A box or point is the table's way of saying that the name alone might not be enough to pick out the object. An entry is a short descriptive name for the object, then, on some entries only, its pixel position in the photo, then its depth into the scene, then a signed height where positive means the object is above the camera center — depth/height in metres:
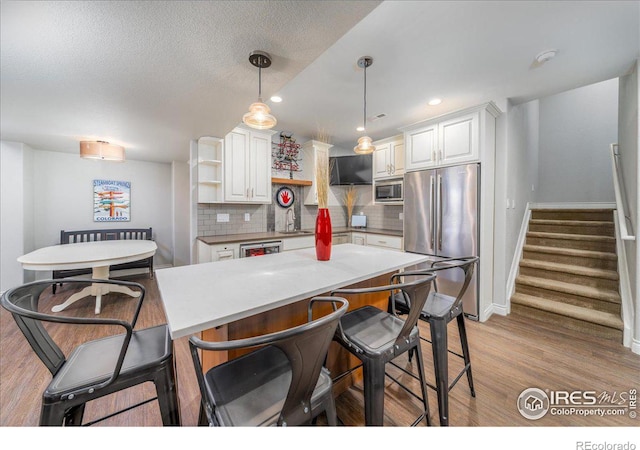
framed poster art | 4.28 +0.31
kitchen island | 0.89 -0.33
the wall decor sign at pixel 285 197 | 4.14 +0.37
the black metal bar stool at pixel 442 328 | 1.31 -0.64
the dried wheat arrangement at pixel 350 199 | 4.73 +0.38
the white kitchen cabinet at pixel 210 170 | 3.29 +0.67
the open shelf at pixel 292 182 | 3.85 +0.60
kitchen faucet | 4.23 -0.04
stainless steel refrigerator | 2.71 +0.01
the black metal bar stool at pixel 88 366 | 0.80 -0.57
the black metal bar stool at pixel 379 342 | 1.05 -0.58
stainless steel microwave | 3.71 +0.43
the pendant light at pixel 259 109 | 1.48 +0.74
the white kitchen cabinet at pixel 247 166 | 3.36 +0.74
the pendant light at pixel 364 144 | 2.15 +0.71
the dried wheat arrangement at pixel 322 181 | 1.69 +0.26
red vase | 1.64 -0.12
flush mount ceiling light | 3.13 +0.89
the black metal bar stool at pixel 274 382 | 0.64 -0.58
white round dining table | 2.54 -0.44
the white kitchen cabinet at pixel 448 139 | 2.67 +0.96
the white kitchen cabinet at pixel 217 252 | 2.96 -0.42
